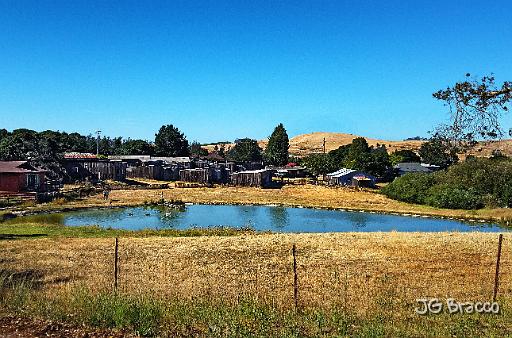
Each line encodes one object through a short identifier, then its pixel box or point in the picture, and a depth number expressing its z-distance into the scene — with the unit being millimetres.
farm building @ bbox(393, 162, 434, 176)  86962
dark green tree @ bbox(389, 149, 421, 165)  100031
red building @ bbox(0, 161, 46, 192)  50000
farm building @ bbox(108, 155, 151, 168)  82162
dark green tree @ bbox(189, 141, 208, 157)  128875
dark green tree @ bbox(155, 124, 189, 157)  112250
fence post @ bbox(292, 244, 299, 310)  10680
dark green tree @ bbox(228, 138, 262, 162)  116162
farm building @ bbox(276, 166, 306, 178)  92938
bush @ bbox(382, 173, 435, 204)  58625
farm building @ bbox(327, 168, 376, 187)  73625
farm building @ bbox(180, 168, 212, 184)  74188
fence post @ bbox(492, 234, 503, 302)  11273
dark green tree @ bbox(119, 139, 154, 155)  105000
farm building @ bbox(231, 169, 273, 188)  71375
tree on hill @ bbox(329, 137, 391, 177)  81075
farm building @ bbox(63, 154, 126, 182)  66581
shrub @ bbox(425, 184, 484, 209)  52781
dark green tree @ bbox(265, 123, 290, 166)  109869
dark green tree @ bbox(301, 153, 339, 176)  87312
